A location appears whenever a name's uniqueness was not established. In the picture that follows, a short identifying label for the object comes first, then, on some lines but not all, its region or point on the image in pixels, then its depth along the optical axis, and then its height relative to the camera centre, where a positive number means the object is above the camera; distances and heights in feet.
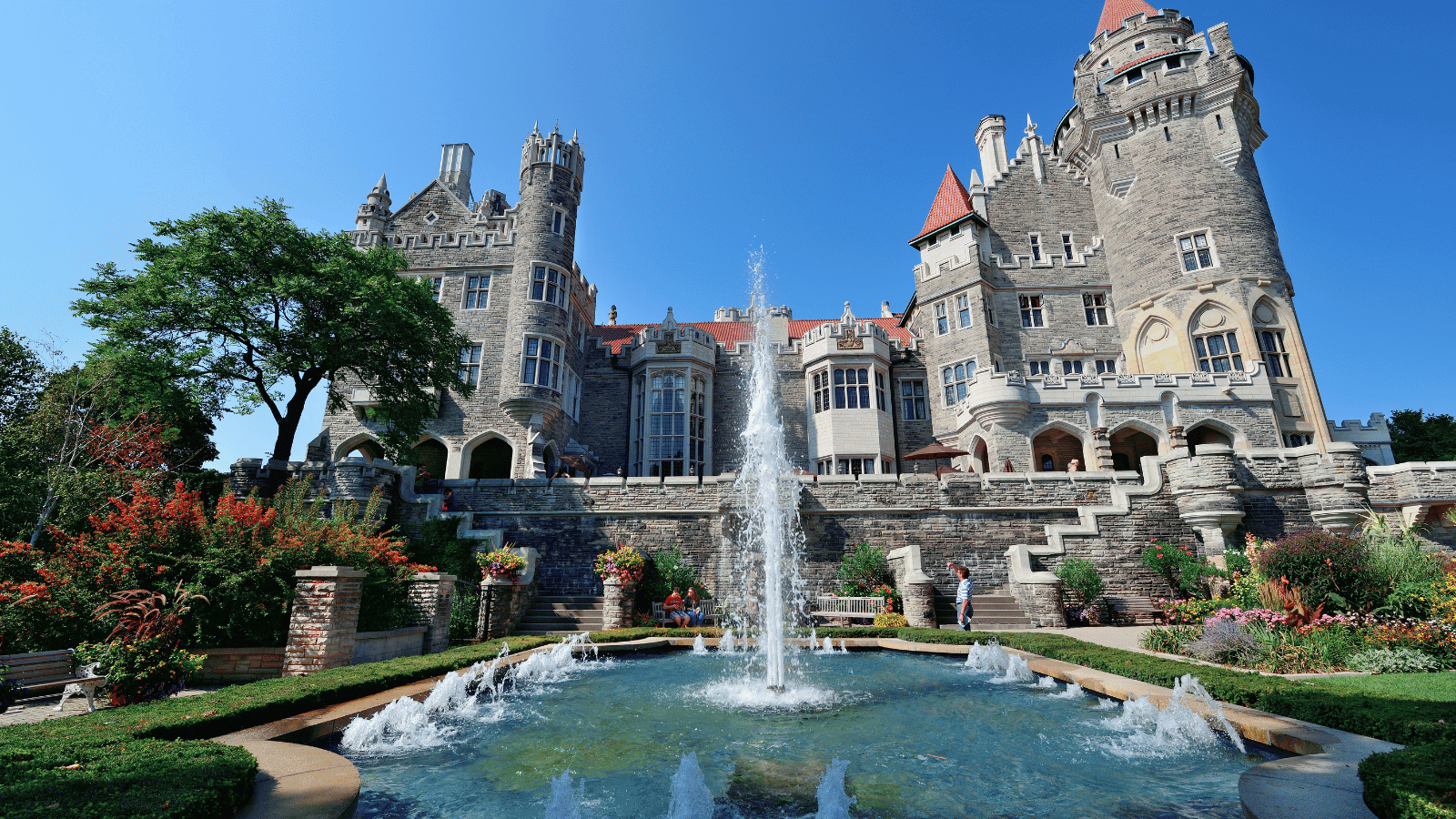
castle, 64.34 +28.93
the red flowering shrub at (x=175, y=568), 27.27 +0.75
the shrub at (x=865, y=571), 61.52 +0.50
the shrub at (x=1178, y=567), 54.54 +0.44
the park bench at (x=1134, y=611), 54.60 -3.35
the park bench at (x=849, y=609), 57.11 -3.00
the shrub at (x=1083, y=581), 54.90 -0.74
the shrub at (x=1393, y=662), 28.22 -4.15
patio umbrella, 77.69 +14.90
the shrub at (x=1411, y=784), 9.90 -3.61
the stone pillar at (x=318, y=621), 27.48 -1.70
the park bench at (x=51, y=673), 21.34 -3.31
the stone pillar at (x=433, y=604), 38.47 -1.43
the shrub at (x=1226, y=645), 32.40 -3.83
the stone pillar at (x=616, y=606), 54.19 -2.34
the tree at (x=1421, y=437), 108.47 +23.35
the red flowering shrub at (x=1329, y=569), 37.65 +0.04
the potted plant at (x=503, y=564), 51.67 +1.27
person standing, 48.60 -2.22
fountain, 42.94 +4.81
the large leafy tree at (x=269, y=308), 61.16 +27.59
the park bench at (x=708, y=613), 56.85 -3.29
